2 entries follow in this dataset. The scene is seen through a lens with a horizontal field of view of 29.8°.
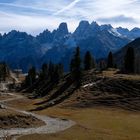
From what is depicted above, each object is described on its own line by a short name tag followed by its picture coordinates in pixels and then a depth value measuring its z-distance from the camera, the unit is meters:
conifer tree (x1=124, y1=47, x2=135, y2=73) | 118.14
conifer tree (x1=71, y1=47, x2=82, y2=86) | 102.22
